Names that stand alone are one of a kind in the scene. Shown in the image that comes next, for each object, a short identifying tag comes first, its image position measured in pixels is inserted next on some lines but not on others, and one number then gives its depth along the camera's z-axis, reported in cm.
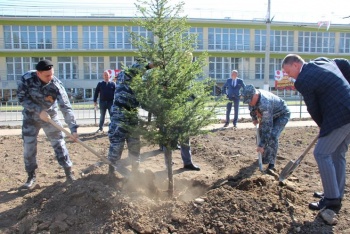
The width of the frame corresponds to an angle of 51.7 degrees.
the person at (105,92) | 1014
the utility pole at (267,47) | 2498
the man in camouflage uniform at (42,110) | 488
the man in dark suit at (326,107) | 382
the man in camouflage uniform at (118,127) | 476
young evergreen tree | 400
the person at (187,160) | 614
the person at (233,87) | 1130
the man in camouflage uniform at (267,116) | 539
